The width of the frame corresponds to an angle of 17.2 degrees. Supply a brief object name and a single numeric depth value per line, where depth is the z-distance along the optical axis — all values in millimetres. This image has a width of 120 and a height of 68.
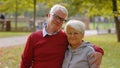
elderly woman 4051
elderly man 4141
